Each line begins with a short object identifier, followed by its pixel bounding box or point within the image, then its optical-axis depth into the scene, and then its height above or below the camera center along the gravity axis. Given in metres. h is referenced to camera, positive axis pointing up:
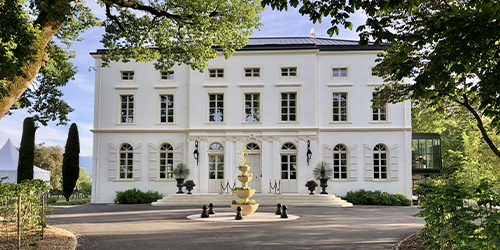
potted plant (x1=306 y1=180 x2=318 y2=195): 20.47 -1.43
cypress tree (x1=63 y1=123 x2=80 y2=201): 22.62 -0.29
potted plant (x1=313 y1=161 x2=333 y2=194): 20.75 -0.83
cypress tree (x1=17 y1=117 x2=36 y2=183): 21.00 +0.32
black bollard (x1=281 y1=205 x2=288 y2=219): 13.41 -1.95
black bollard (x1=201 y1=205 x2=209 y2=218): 13.50 -1.93
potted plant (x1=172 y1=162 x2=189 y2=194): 21.03 -0.84
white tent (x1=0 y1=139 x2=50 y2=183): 22.88 -0.36
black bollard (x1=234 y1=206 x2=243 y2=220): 12.98 -1.89
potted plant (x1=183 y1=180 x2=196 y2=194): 20.80 -1.46
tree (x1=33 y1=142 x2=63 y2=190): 42.72 -0.33
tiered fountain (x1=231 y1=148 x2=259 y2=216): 13.80 -1.57
